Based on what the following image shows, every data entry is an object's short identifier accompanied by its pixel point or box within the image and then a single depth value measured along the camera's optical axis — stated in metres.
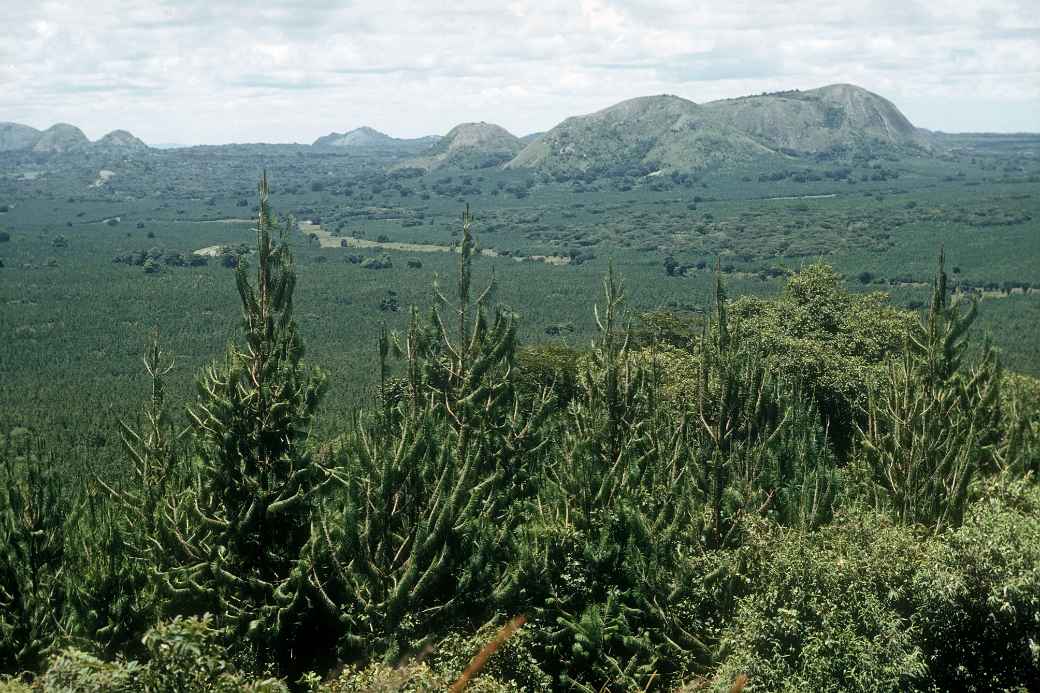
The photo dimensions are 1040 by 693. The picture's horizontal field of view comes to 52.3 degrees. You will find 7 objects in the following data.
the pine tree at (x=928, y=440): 27.94
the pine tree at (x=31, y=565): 26.75
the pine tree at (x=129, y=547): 26.39
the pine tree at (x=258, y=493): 24.83
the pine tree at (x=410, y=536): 23.97
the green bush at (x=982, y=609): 19.98
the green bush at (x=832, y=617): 19.95
